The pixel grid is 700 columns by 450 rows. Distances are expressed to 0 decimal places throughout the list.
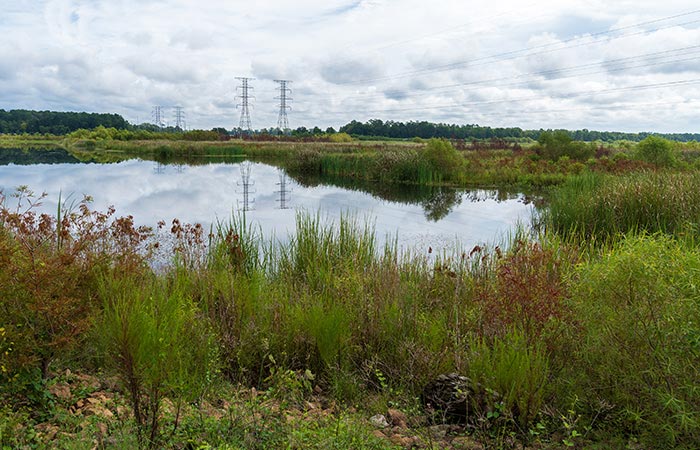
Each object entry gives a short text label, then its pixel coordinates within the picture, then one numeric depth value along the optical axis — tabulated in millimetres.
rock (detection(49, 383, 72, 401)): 3521
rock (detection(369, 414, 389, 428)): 3623
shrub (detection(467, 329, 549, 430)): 3482
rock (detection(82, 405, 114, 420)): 3291
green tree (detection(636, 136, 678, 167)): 22734
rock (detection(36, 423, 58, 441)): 2877
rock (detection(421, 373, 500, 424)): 3636
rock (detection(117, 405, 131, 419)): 3190
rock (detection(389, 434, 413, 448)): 3334
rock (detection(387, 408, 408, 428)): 3709
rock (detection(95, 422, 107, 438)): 2969
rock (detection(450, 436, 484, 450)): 3346
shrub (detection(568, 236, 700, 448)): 3023
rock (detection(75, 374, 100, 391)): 3783
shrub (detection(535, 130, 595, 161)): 29234
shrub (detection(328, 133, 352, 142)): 63188
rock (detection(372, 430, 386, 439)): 3361
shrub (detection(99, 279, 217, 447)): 2914
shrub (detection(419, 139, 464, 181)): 25828
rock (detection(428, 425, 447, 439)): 3538
